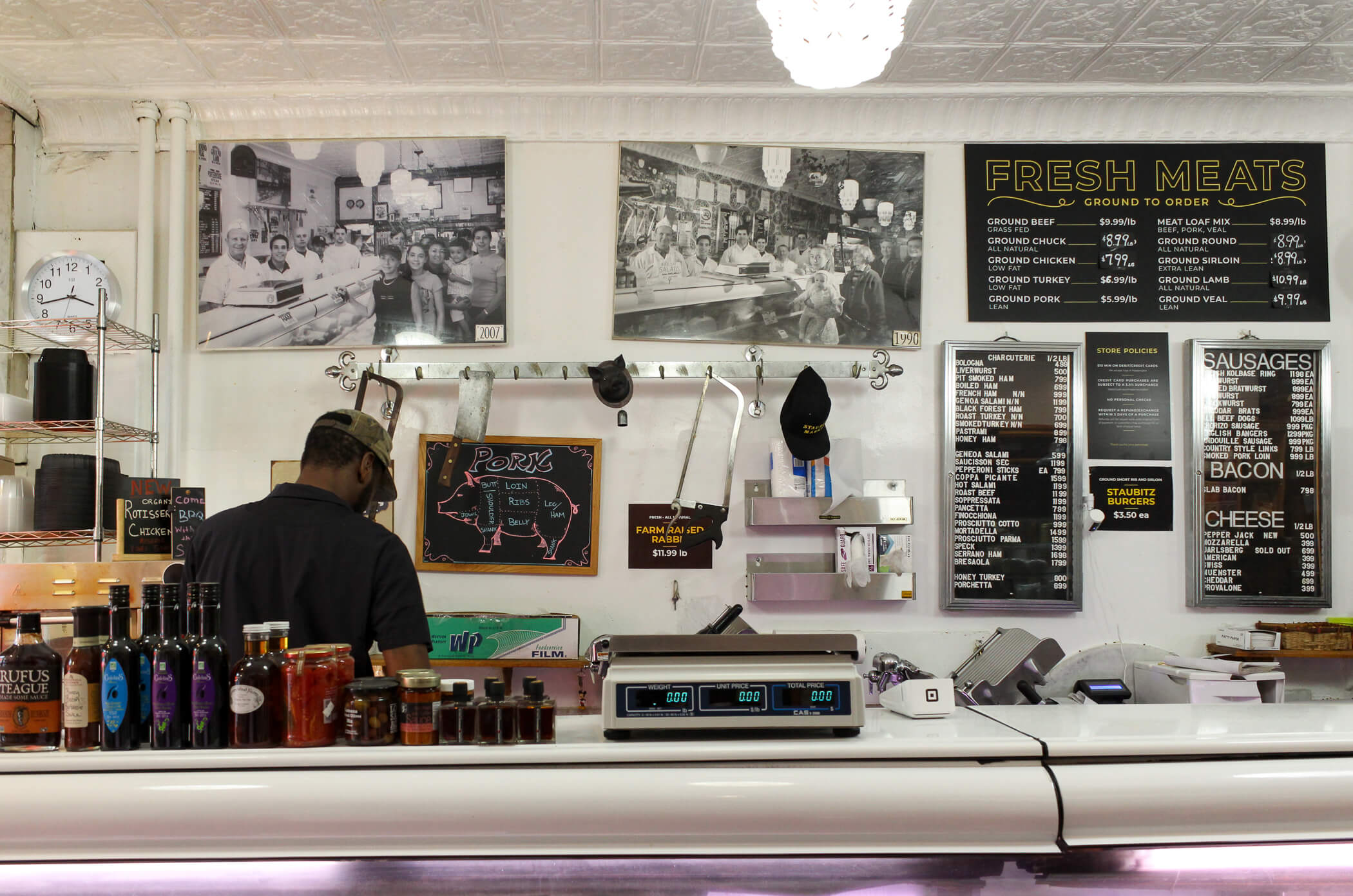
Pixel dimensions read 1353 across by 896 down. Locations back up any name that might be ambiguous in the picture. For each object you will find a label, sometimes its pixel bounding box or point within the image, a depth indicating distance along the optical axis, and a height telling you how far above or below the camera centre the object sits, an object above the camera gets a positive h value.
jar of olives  1.54 -0.41
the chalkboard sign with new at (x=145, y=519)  3.28 -0.19
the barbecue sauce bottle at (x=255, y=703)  1.51 -0.38
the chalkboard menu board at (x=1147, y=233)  4.03 +0.99
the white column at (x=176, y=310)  3.93 +0.65
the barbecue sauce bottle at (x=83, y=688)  1.54 -0.36
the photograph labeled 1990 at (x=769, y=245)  4.01 +0.94
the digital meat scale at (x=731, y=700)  1.54 -0.39
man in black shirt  2.28 -0.27
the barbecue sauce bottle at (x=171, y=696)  1.52 -0.38
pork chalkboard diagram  3.94 -0.19
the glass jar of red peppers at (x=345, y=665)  1.59 -0.34
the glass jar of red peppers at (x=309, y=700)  1.52 -0.38
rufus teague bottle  1.54 -0.38
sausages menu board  3.91 -0.04
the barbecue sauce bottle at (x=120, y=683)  1.53 -0.35
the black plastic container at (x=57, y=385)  3.45 +0.29
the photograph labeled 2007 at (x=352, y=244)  4.01 +0.94
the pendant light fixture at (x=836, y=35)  2.37 +1.11
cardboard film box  3.75 -0.69
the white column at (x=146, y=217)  3.94 +1.04
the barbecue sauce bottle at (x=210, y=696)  1.52 -0.37
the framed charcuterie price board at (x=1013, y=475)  3.92 -0.05
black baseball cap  3.78 +0.19
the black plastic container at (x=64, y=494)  3.44 -0.11
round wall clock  3.90 +0.74
